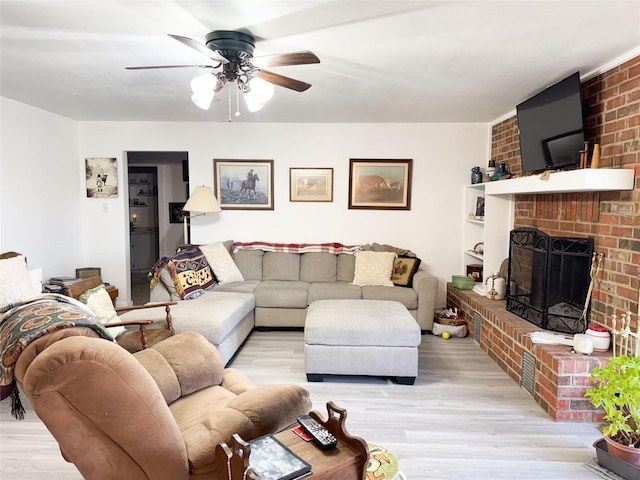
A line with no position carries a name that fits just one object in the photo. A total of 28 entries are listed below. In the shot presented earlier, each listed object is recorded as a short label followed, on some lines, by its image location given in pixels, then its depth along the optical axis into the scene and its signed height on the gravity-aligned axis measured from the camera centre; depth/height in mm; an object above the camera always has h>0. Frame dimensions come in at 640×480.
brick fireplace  2562 -223
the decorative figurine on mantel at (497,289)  4035 -790
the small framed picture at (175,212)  7293 -102
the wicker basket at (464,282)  4500 -816
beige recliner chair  1156 -695
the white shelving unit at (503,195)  2612 +144
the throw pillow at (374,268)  4410 -663
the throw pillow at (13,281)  2803 -544
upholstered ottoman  3037 -1057
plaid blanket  4820 -479
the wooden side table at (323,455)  1266 -856
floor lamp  4453 +54
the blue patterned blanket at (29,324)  1252 -396
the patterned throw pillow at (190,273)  3875 -662
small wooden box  4773 -790
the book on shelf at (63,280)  4109 -786
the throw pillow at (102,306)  2723 -686
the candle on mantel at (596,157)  2789 +369
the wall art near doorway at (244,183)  5004 +296
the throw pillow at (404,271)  4410 -679
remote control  1445 -833
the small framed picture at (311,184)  4996 +290
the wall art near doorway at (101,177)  4988 +353
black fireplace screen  3002 -575
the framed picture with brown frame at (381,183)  4938 +311
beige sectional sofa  3293 -859
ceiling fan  2178 +784
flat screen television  2926 +658
